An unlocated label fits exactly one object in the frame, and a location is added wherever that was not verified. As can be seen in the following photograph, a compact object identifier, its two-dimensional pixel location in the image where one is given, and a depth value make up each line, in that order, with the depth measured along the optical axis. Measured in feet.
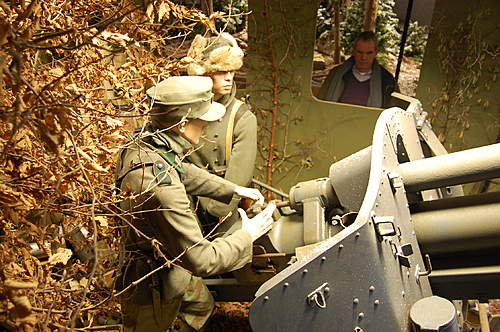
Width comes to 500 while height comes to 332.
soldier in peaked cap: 8.91
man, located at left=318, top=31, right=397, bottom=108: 17.42
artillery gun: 7.13
